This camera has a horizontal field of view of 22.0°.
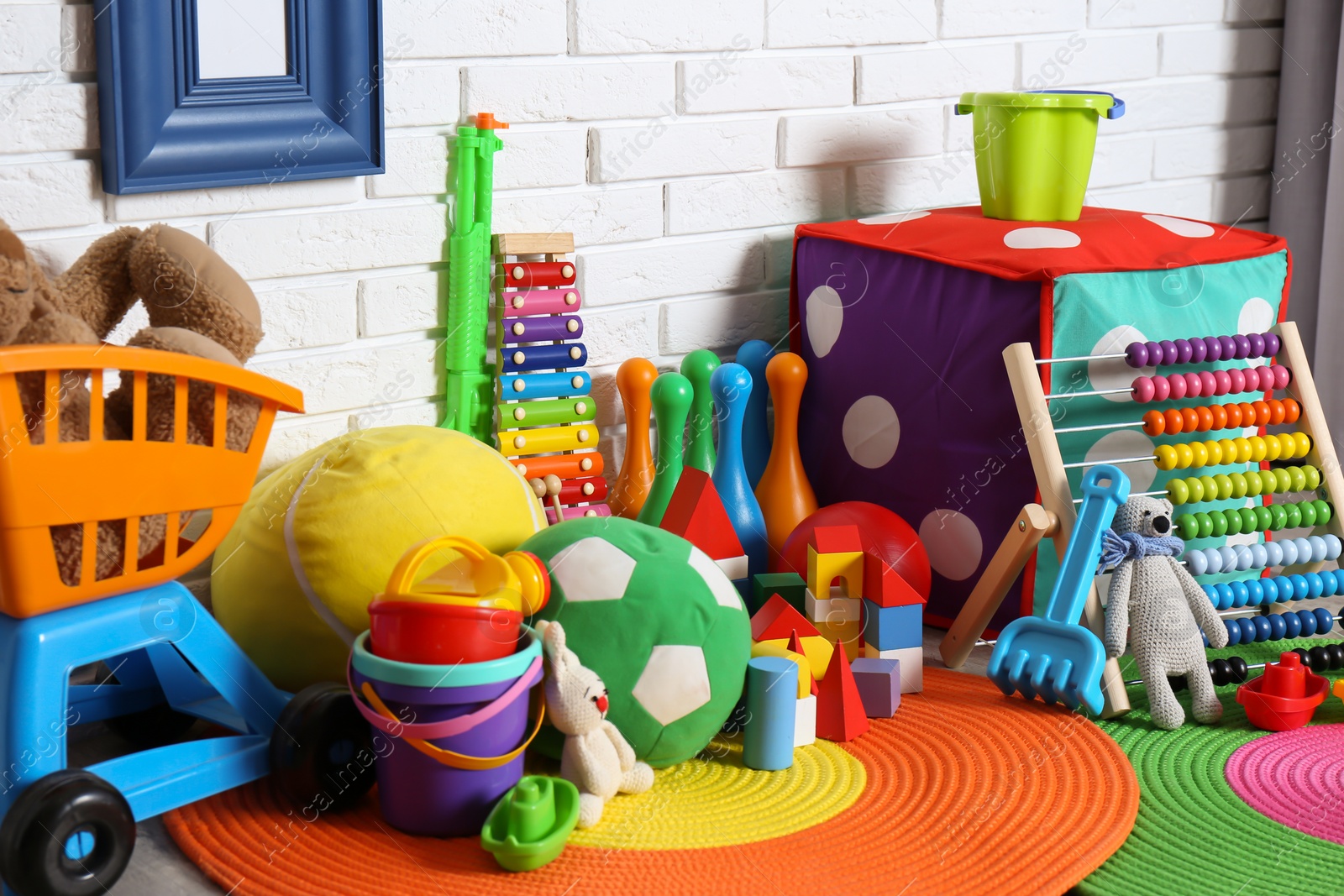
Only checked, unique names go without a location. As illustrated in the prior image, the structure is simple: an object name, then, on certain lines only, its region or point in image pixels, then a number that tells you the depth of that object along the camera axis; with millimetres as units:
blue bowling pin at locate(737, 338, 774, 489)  3628
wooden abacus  3333
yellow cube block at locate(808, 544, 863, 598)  3336
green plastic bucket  3536
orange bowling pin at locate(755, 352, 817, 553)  3541
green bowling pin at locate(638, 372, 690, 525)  3479
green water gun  3418
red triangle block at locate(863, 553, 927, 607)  3311
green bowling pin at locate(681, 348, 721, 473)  3525
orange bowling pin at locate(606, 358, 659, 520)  3517
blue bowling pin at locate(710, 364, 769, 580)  3507
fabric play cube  3384
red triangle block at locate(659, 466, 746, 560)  3377
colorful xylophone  3445
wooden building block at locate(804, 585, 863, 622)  3344
